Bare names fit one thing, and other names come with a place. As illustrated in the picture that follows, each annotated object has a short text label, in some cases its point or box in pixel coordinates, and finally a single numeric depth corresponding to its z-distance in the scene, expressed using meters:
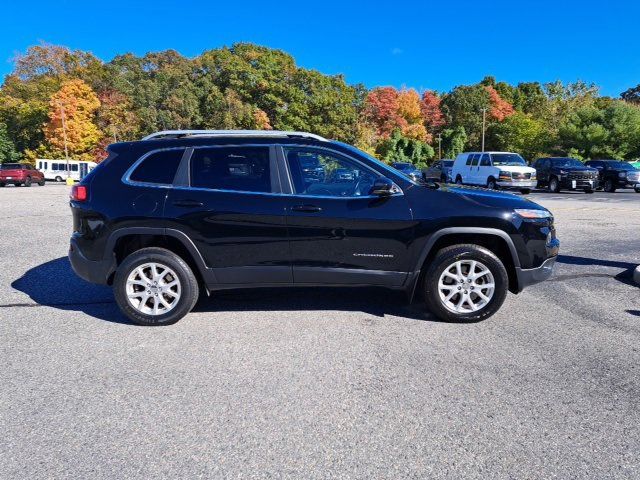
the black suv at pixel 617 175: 24.25
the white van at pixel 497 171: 21.61
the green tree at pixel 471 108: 63.91
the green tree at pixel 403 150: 51.81
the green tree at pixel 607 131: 38.16
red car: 34.16
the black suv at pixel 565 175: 23.38
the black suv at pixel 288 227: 4.40
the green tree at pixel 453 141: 56.94
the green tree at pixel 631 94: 85.18
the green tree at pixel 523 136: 48.31
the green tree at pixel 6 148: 55.09
